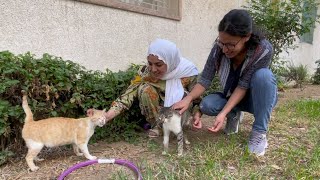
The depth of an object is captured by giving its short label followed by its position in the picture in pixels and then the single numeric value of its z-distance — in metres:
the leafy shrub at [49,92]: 2.76
